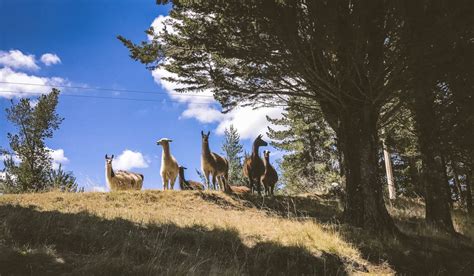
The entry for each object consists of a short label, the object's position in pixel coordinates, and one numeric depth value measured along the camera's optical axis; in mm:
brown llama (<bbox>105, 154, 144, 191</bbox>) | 16253
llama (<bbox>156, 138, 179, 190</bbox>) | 16094
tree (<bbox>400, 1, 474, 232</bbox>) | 8094
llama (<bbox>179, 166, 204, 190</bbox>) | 22312
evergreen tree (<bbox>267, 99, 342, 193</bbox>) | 28522
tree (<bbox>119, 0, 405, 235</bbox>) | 8102
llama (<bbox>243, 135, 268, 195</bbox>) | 15875
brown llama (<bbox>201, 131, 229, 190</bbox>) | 15562
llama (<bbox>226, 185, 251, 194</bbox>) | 17341
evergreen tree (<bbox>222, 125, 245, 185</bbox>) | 43062
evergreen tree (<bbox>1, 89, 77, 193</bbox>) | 28891
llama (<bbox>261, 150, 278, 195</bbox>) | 17016
